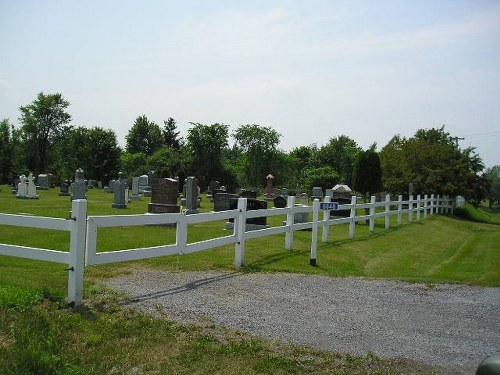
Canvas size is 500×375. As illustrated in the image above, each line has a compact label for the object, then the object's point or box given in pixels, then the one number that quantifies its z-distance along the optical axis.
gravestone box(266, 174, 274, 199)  52.84
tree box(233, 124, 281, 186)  71.69
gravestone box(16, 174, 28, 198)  33.47
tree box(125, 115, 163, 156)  104.38
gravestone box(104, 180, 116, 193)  45.90
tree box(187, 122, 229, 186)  65.50
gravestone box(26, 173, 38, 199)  33.63
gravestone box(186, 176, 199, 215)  23.98
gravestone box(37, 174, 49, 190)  47.33
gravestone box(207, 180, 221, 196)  45.32
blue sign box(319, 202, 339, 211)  12.88
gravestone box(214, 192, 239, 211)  23.25
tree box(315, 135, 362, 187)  82.88
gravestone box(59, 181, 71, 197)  38.44
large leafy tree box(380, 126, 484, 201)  40.59
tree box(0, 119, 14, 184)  69.44
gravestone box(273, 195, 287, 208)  24.20
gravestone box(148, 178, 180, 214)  19.92
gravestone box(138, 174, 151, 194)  43.74
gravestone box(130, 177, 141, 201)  40.89
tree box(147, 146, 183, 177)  64.50
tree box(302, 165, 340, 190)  64.69
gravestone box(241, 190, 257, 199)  26.81
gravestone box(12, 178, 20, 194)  38.67
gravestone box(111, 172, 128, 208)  28.17
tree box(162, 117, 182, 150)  96.62
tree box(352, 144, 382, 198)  32.88
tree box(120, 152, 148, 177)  74.09
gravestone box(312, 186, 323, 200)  40.41
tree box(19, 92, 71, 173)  84.31
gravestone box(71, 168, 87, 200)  25.83
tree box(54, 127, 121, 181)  71.88
